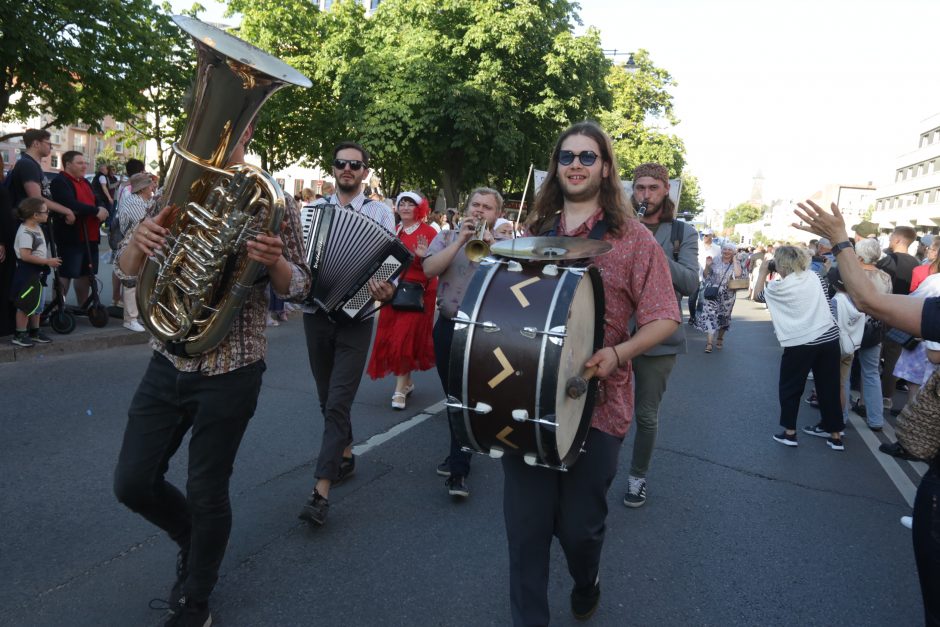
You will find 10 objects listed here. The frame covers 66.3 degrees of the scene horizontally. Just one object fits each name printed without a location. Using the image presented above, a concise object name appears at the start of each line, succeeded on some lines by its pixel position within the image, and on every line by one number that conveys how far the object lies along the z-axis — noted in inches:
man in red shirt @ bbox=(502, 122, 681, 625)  106.1
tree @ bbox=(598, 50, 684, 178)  1487.5
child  276.8
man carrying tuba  105.6
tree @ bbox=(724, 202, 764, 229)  6919.3
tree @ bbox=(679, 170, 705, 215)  2425.0
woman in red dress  230.7
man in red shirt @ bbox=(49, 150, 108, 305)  321.7
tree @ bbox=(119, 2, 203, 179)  568.7
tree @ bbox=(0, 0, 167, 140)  430.3
